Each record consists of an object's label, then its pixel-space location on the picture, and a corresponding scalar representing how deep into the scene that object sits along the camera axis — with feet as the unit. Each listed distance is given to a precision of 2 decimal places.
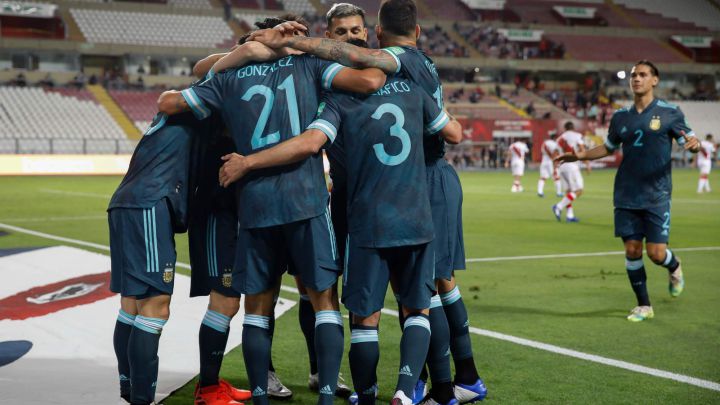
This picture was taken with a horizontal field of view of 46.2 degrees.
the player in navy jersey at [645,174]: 25.26
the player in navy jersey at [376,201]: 14.44
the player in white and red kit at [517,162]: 92.38
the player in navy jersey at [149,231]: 14.94
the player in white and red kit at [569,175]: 60.08
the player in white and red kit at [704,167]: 88.84
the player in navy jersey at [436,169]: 14.52
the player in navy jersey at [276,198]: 14.37
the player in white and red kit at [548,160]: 81.18
